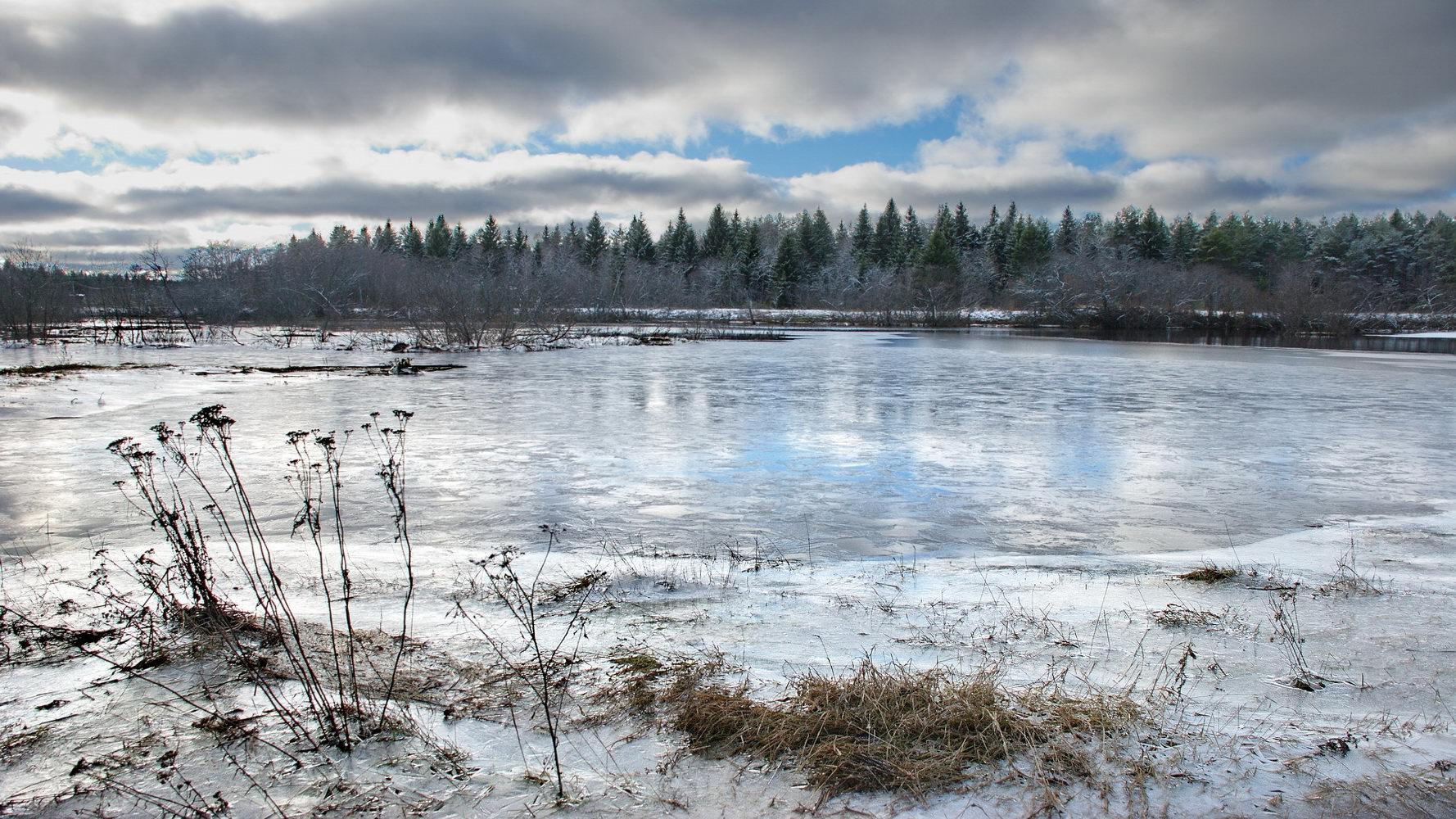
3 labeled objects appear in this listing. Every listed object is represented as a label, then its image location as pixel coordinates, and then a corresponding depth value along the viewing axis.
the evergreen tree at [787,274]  83.50
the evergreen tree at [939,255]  77.19
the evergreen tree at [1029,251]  82.94
